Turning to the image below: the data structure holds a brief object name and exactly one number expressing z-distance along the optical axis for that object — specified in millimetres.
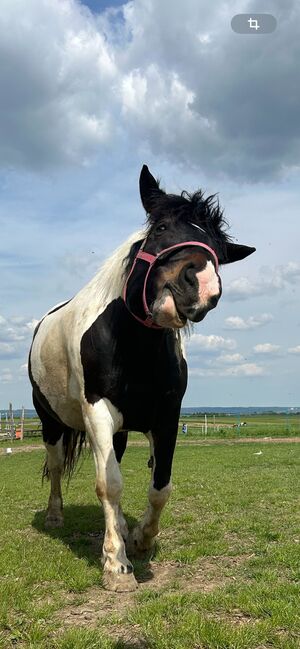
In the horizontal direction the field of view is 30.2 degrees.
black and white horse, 4027
